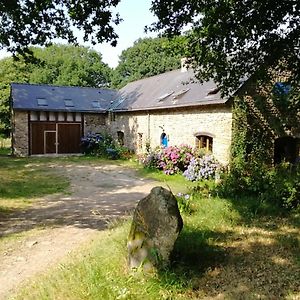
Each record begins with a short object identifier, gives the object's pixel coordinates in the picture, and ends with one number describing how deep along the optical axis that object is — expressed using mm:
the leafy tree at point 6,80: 34562
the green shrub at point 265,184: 7637
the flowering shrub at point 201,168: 14203
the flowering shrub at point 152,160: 16969
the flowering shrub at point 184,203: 7534
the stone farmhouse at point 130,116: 15219
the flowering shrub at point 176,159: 15414
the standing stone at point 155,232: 4613
